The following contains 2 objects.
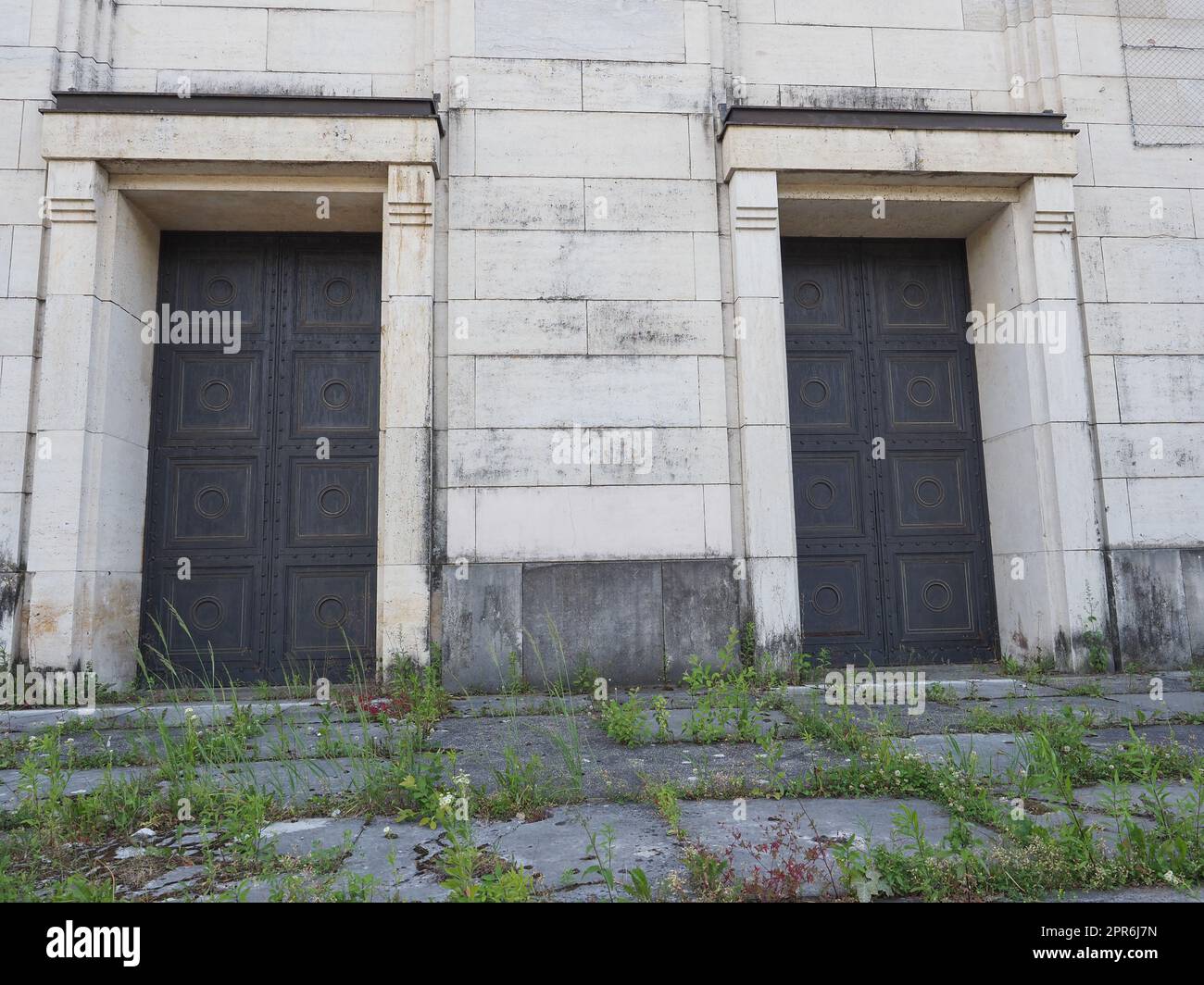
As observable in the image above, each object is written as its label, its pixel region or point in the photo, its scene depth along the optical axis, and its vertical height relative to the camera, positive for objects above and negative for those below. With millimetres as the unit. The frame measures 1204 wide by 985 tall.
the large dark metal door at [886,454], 7535 +1286
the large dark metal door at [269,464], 7094 +1249
